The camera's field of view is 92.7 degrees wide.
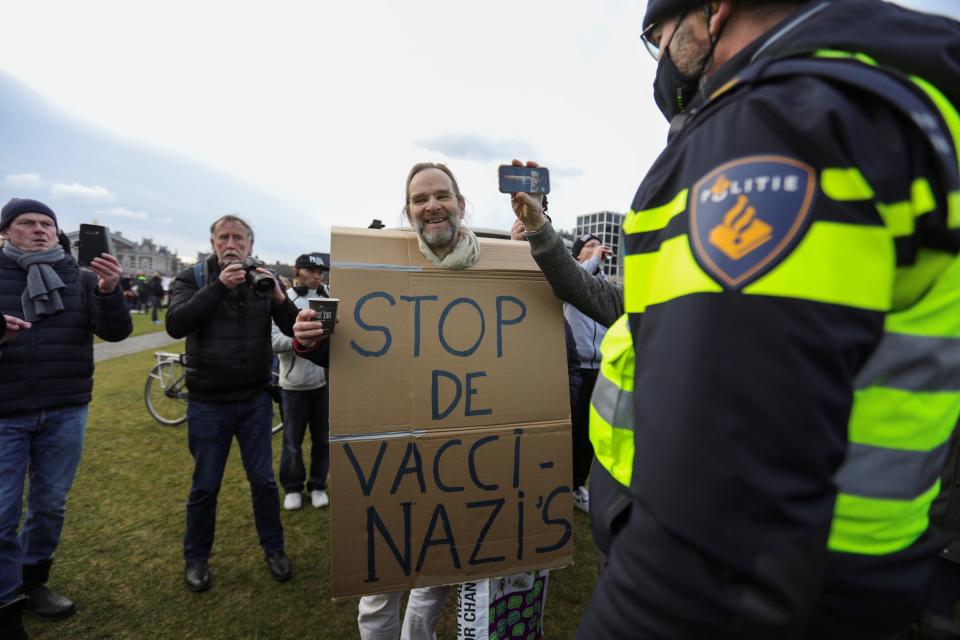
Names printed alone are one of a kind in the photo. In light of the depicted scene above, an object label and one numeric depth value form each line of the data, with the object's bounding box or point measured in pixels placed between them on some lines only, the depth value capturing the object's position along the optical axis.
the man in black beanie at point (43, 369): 2.61
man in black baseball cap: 4.23
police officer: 0.54
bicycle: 6.40
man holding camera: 2.94
